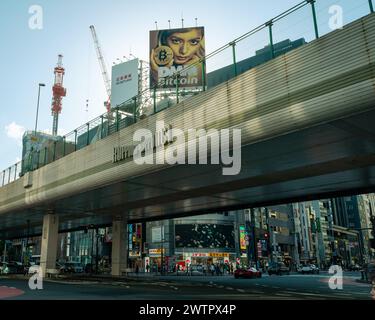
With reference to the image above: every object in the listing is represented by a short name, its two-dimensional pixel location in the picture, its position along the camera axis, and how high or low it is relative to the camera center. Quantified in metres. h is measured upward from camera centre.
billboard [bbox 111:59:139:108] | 83.94 +38.56
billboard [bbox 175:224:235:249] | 74.69 +4.65
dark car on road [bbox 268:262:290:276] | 54.72 -1.36
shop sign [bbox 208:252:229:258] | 74.56 +1.02
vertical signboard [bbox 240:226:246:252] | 80.81 +4.42
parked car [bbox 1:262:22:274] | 46.30 -0.46
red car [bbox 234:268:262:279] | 44.31 -1.47
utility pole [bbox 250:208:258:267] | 86.44 +5.34
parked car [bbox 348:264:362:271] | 85.31 -2.27
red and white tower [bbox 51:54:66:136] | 164.25 +71.23
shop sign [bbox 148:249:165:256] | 76.94 +1.89
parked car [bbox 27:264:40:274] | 38.46 -0.54
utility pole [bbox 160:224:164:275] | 75.70 +5.27
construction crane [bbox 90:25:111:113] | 146.00 +75.46
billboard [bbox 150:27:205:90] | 61.90 +33.19
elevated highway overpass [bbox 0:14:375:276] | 13.38 +4.96
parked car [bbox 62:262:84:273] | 57.03 -0.64
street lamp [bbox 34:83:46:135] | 45.08 +18.42
